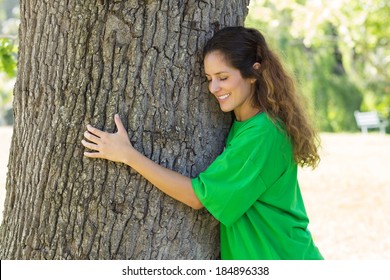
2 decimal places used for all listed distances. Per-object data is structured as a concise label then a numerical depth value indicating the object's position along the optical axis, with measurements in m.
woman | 4.88
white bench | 40.53
